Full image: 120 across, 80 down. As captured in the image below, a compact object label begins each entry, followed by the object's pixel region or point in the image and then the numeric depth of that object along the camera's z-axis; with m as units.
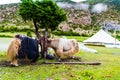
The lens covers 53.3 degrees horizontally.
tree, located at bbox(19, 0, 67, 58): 4.85
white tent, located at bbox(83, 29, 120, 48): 11.63
